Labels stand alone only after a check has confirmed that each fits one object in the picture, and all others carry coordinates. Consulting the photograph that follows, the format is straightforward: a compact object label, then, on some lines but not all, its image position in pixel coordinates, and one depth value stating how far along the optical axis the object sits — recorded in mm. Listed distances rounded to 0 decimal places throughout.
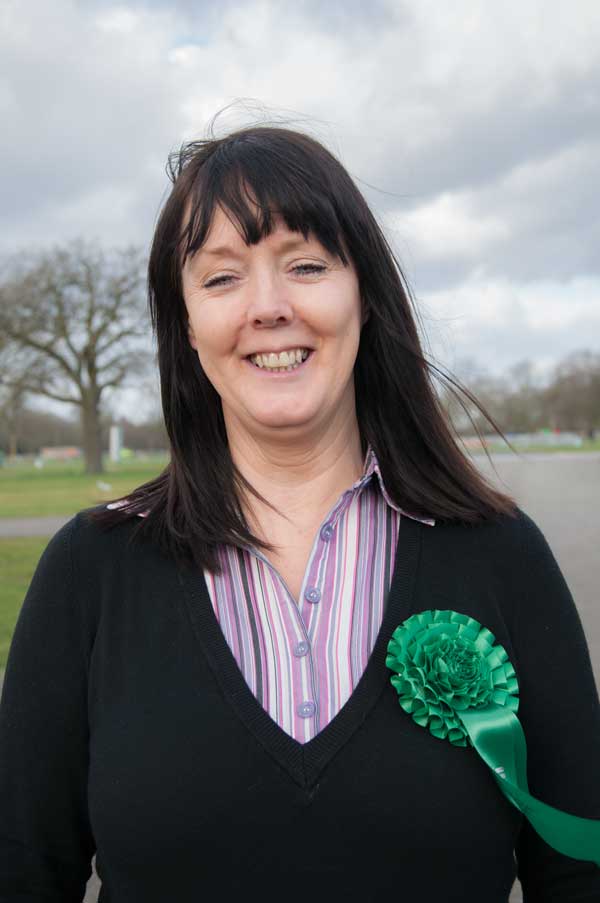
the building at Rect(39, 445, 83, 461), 91131
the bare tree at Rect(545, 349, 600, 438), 71312
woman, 1574
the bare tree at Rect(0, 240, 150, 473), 34844
